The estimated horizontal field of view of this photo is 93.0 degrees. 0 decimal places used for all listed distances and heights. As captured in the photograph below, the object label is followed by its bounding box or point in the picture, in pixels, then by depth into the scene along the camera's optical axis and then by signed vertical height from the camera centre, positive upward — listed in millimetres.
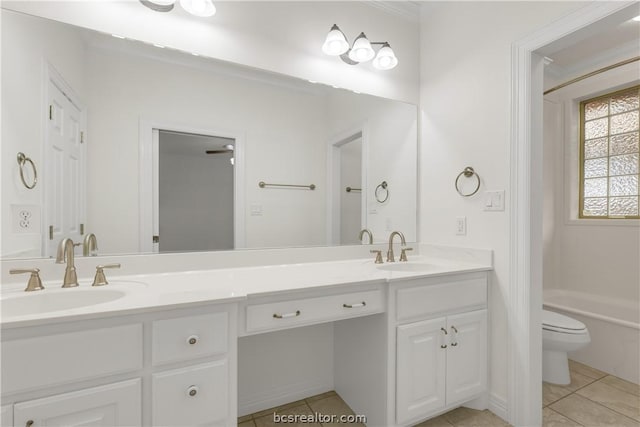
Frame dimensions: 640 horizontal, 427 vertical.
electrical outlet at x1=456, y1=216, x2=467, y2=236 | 1869 -70
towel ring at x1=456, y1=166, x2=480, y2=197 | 1790 +240
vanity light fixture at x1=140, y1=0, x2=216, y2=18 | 1375 +964
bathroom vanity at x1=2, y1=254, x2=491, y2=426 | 867 -462
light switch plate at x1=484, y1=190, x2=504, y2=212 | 1661 +77
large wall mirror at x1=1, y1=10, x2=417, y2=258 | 1236 +316
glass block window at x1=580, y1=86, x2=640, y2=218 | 2584 +532
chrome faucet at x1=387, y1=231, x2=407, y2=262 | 1900 -190
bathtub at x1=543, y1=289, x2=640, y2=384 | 2055 -851
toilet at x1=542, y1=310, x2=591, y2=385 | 1949 -840
